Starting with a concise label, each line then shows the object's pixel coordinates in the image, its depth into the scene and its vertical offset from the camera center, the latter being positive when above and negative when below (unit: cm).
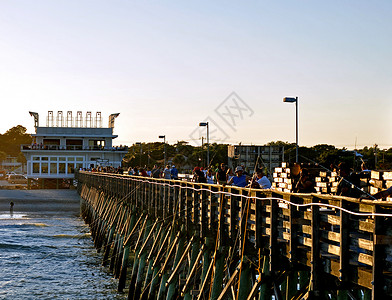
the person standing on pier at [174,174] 3304 -51
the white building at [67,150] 10181 +213
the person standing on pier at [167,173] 3212 -48
